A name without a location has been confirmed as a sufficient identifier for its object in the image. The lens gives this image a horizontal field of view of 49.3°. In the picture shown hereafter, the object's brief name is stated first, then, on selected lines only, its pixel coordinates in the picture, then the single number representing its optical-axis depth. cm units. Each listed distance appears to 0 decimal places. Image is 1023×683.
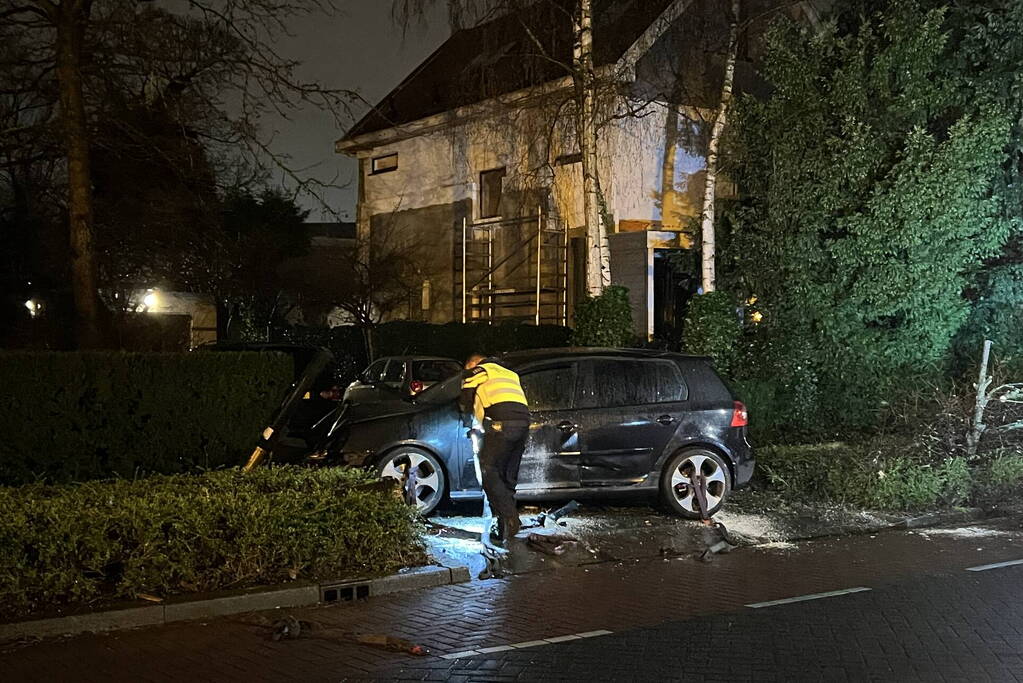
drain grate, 818
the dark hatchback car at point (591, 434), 1085
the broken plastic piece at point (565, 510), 1083
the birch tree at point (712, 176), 1773
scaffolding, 2473
